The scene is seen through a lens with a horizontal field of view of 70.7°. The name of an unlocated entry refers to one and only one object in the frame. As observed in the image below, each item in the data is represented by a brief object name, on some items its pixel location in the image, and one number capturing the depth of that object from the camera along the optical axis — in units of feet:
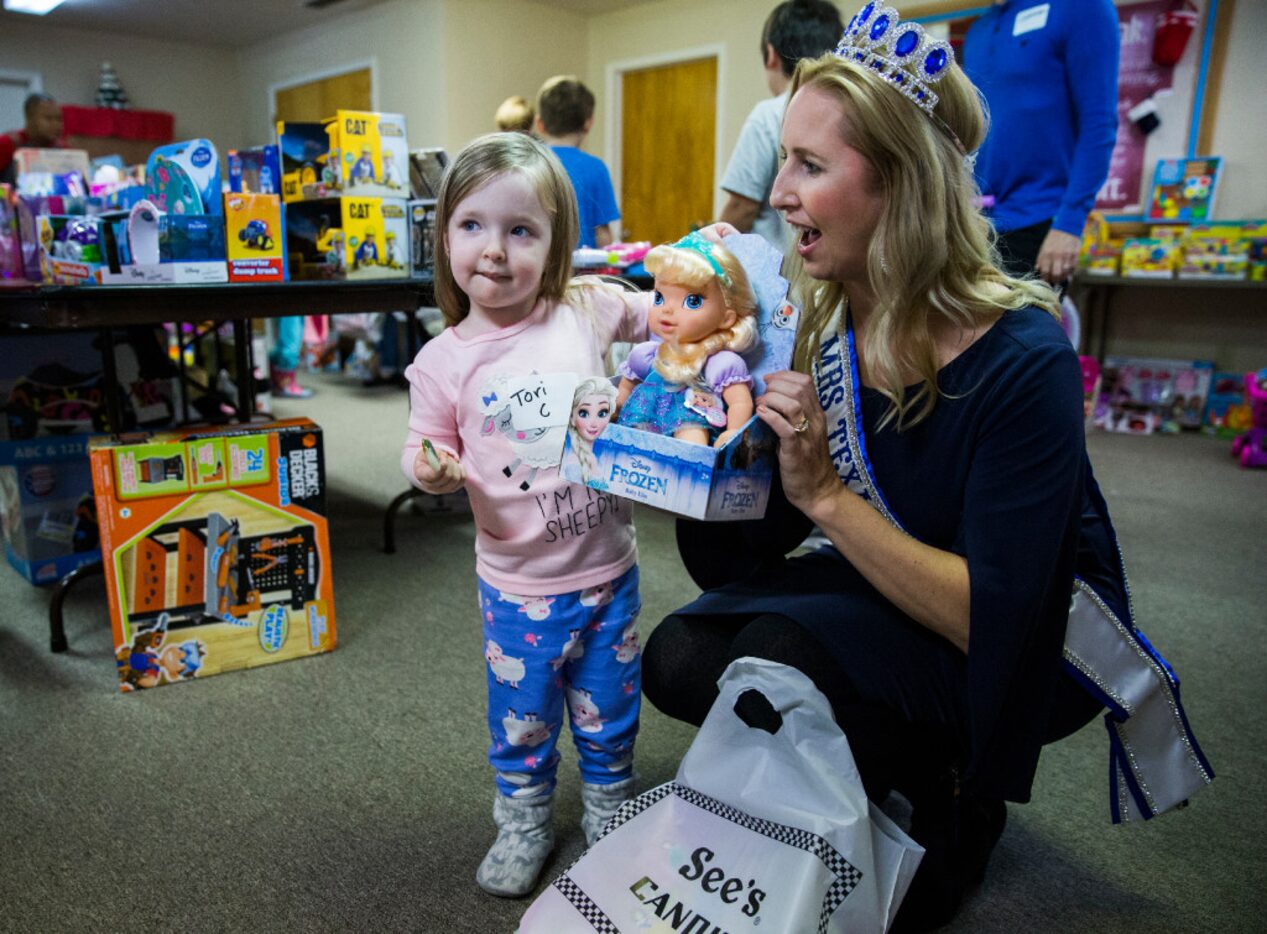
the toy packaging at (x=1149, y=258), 13.57
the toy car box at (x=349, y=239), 6.28
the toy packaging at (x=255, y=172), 6.34
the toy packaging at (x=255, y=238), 5.42
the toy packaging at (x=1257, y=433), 11.32
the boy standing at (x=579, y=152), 8.48
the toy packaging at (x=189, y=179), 5.39
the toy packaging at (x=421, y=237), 6.43
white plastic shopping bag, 2.41
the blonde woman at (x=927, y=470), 2.71
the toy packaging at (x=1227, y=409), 13.42
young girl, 3.24
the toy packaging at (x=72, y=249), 5.53
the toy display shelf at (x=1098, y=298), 13.91
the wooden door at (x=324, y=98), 21.62
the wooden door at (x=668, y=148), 18.85
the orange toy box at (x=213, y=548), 5.06
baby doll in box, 2.83
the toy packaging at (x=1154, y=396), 13.93
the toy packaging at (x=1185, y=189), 13.59
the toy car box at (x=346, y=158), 6.33
